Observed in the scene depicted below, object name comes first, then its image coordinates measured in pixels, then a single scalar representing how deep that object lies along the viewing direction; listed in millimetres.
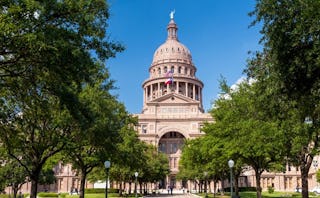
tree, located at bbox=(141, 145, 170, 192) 62753
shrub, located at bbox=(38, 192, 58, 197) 61088
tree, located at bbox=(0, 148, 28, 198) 51938
